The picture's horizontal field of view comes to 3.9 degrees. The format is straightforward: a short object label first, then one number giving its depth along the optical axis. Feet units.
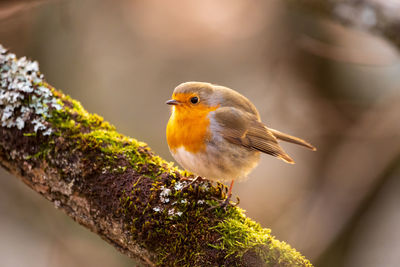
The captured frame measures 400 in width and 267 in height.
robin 13.50
